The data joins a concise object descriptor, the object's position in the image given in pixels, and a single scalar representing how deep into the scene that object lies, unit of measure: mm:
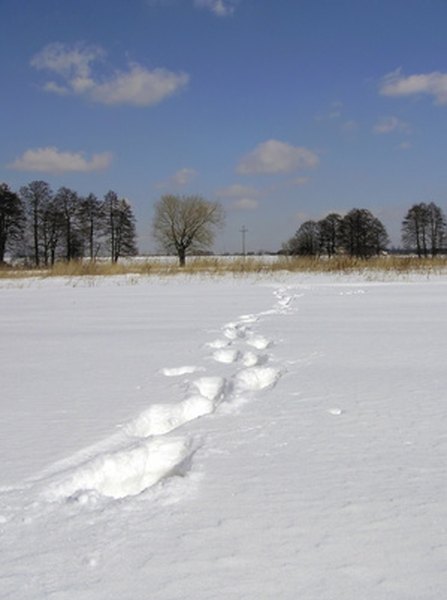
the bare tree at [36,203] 40719
